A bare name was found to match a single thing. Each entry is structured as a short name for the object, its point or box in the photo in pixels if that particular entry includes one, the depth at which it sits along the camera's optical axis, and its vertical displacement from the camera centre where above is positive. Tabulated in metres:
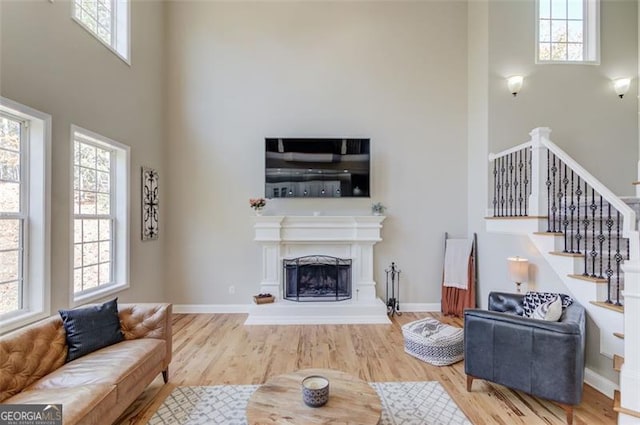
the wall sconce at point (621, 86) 4.54 +1.83
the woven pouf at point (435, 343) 3.22 -1.37
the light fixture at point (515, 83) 4.46 +1.82
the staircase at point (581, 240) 2.24 -0.29
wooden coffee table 1.75 -1.16
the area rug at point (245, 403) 2.36 -1.56
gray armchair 2.29 -1.09
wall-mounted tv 4.89 +0.67
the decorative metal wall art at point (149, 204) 4.46 +0.09
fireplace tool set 4.89 -1.19
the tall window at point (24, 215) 2.59 -0.04
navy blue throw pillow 2.40 -0.94
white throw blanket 4.71 -0.77
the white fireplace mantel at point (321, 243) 4.79 -0.50
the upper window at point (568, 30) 4.65 +2.69
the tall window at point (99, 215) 3.45 -0.06
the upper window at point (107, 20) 3.40 +2.23
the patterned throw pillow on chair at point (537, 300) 2.88 -0.83
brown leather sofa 1.85 -1.10
